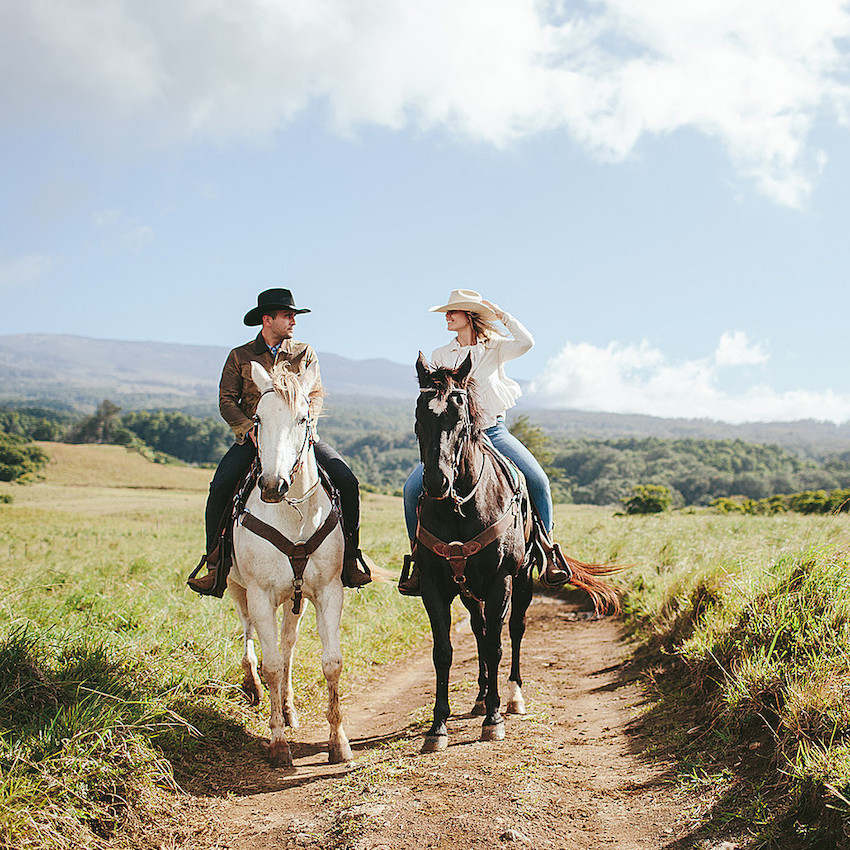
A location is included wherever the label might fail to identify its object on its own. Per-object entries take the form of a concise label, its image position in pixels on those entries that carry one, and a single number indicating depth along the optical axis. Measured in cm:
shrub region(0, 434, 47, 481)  7156
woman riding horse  666
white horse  545
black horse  530
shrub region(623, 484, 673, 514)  5009
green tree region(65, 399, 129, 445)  13012
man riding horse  647
